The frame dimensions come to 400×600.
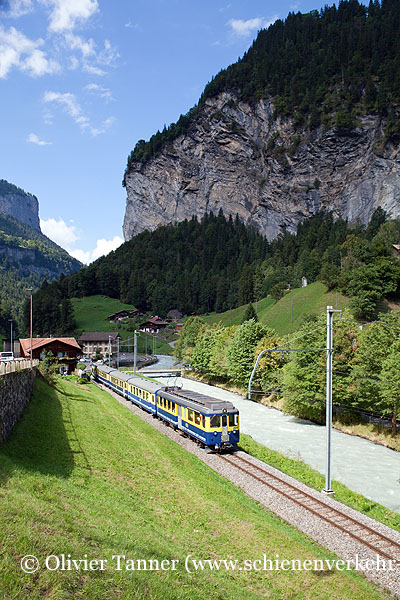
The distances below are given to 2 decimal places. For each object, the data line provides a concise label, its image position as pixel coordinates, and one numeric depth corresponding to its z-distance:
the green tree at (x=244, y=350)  63.47
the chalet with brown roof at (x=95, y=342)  133.88
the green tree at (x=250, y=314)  115.44
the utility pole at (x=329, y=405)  21.98
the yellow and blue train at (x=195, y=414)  28.22
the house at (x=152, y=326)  167.50
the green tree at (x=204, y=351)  81.94
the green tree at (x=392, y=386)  35.94
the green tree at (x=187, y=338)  101.65
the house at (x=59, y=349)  71.00
